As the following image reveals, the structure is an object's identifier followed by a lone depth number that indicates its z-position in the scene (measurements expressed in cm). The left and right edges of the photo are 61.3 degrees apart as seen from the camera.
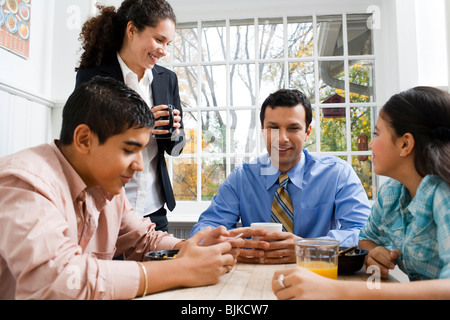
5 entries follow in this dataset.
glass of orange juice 93
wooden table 81
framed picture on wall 204
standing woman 168
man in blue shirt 163
